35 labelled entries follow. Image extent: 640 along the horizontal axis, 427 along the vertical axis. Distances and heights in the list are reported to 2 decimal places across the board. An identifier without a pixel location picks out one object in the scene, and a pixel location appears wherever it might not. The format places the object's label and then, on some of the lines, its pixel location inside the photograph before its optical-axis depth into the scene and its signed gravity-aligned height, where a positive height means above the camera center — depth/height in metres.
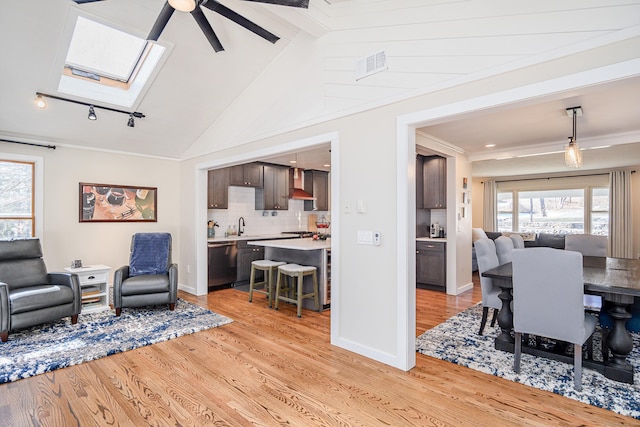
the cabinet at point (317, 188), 8.02 +0.59
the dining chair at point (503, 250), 4.04 -0.45
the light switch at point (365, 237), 3.12 -0.23
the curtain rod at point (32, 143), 4.49 +0.96
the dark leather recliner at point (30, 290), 3.47 -0.88
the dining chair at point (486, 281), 3.51 -0.73
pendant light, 3.69 +0.69
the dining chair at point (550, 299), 2.47 -0.66
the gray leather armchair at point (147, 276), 4.36 -0.87
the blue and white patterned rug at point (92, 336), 2.97 -1.33
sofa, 7.19 -0.61
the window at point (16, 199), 4.55 +0.18
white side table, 4.54 -1.04
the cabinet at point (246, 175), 6.44 +0.75
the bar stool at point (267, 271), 4.77 -0.88
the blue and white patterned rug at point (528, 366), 2.38 -1.32
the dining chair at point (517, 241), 4.62 -0.40
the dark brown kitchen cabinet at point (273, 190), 7.02 +0.49
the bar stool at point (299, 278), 4.35 -0.88
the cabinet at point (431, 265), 5.78 -0.92
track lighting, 3.87 +1.33
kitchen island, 4.65 -0.66
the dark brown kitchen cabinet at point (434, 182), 6.03 +0.56
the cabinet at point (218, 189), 6.07 +0.44
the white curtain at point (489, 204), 9.65 +0.26
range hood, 7.34 +0.57
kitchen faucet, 6.88 -0.27
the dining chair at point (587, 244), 4.74 -0.45
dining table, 2.58 -0.81
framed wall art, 5.19 +0.16
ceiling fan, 2.29 +1.45
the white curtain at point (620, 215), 7.64 -0.05
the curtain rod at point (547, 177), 8.11 +0.93
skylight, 3.75 +1.79
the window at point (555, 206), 8.16 +0.20
